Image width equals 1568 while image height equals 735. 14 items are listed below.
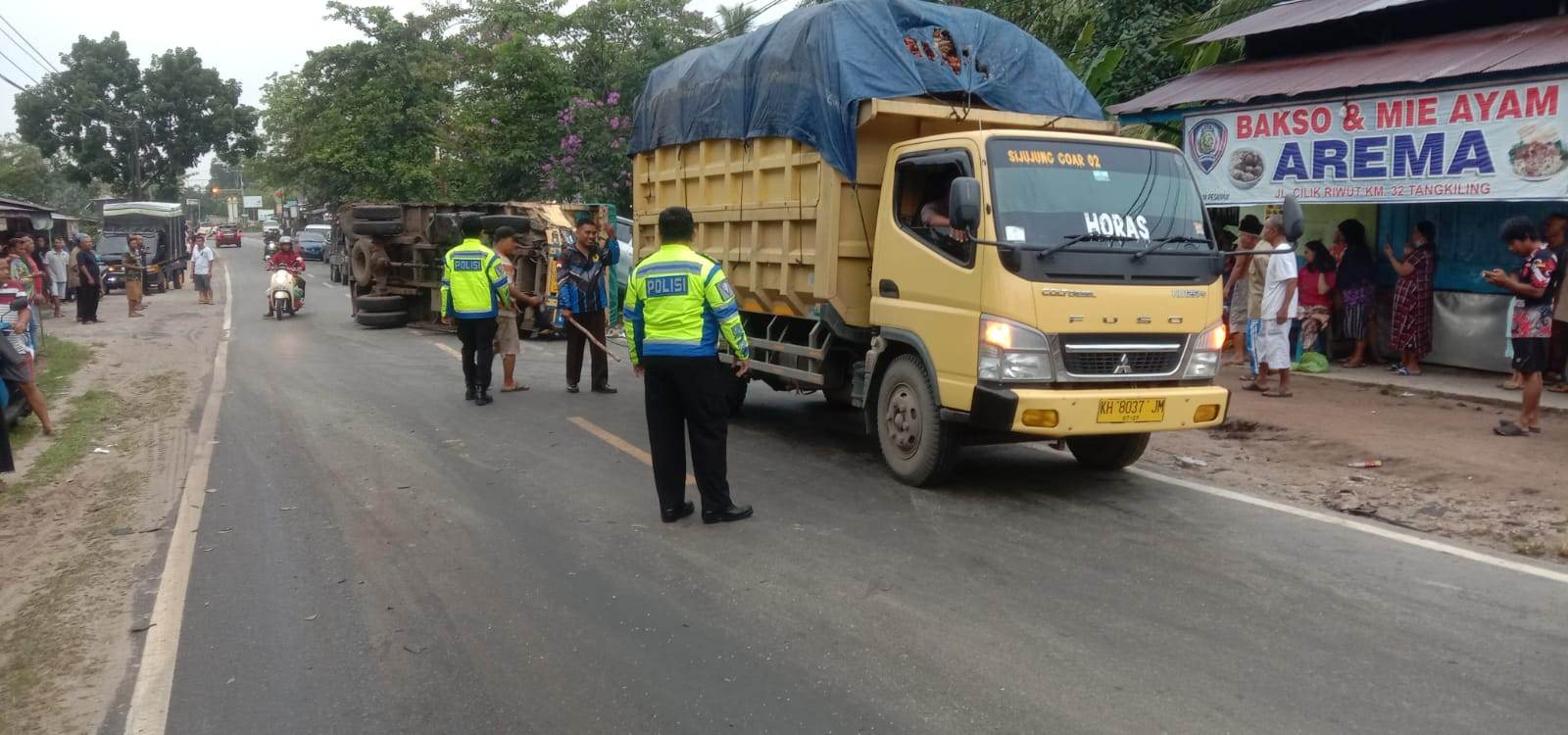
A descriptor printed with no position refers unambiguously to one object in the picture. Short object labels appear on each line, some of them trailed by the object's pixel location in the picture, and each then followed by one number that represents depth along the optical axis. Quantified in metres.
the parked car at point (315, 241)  47.97
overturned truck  17.27
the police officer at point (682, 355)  6.27
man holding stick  11.45
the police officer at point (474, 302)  11.01
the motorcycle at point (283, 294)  21.34
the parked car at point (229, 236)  67.94
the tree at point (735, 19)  29.98
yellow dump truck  6.39
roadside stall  9.88
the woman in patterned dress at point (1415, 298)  11.49
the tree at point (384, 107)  38.75
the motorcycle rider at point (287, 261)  22.05
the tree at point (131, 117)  55.75
